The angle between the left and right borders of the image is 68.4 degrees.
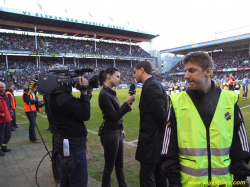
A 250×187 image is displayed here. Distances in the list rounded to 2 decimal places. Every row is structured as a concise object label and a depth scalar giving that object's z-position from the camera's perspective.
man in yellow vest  1.48
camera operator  2.14
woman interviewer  2.50
